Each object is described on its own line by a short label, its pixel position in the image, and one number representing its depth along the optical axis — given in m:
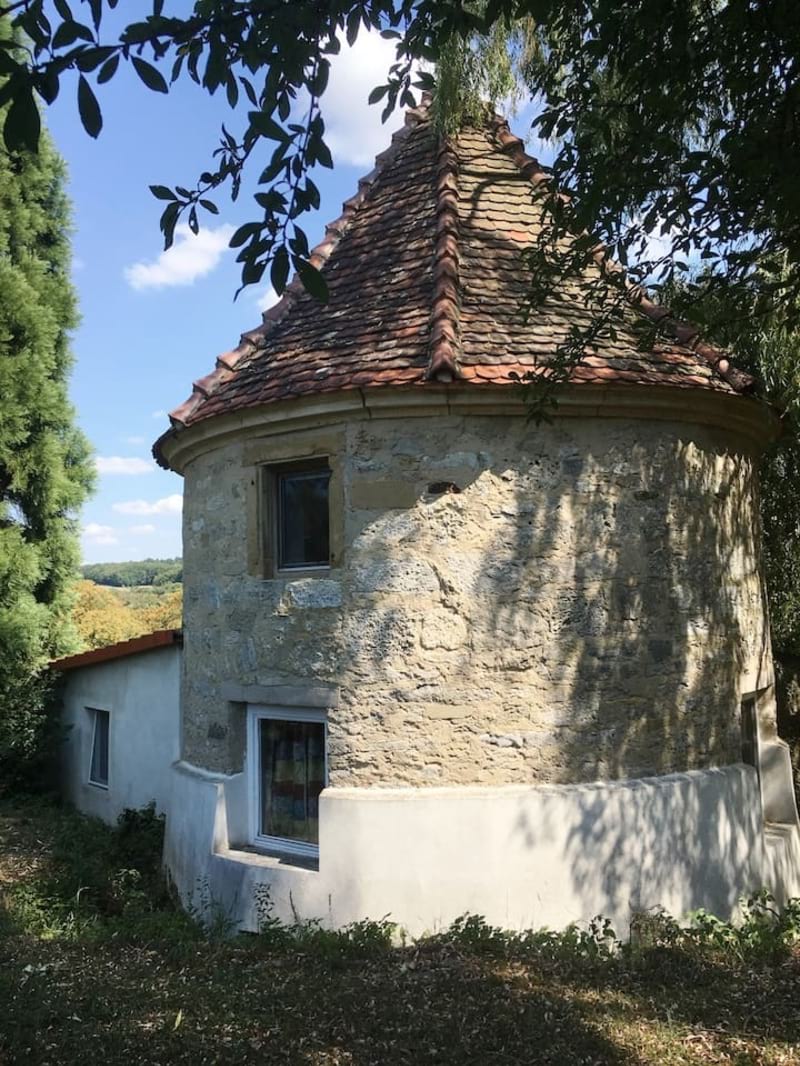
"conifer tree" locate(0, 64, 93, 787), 13.21
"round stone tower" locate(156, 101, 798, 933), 6.66
